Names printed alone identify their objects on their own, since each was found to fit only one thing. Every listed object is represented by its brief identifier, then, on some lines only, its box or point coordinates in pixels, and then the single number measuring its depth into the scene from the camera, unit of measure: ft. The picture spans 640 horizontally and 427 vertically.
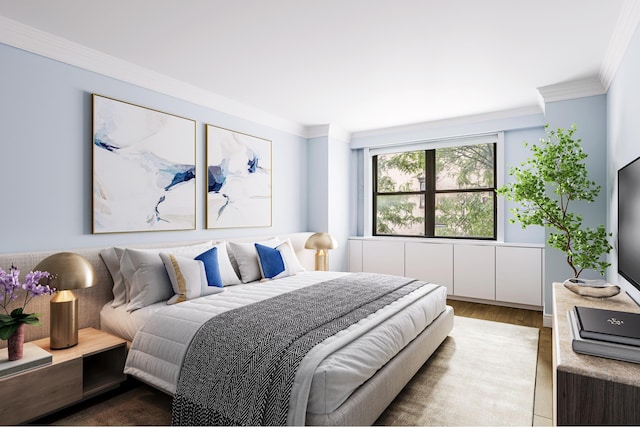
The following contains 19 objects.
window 16.55
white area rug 7.11
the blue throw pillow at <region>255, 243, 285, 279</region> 12.05
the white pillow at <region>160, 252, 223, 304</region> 9.04
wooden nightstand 6.34
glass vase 6.70
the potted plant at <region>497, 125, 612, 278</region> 10.62
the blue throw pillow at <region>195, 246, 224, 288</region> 9.96
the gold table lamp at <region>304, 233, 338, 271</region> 15.78
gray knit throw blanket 5.71
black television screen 6.61
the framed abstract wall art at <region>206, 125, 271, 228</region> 12.89
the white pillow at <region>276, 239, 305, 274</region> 12.67
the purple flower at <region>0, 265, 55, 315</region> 6.81
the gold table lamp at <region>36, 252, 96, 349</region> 7.50
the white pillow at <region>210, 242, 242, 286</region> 11.13
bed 5.62
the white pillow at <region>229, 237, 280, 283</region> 11.91
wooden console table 4.10
